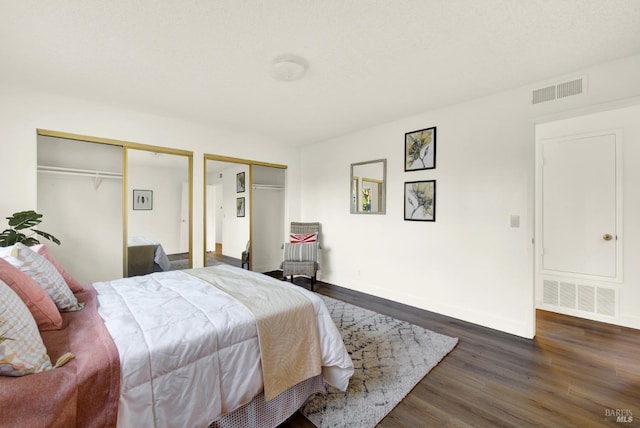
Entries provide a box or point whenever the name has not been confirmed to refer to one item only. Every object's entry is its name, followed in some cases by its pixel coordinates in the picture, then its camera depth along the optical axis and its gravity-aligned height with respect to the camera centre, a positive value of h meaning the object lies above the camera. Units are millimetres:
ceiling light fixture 2293 +1230
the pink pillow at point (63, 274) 2039 -450
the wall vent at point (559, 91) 2490 +1143
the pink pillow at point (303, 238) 4680 -400
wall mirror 4027 +409
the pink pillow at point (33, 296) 1340 -412
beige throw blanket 1530 -706
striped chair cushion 4512 -614
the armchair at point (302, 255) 4402 -657
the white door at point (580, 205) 3197 +117
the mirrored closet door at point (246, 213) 4496 +11
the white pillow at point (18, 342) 980 -474
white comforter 1165 -668
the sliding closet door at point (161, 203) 3557 +133
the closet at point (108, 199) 3078 +171
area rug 1745 -1206
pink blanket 926 -624
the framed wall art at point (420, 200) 3484 +179
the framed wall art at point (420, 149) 3471 +826
